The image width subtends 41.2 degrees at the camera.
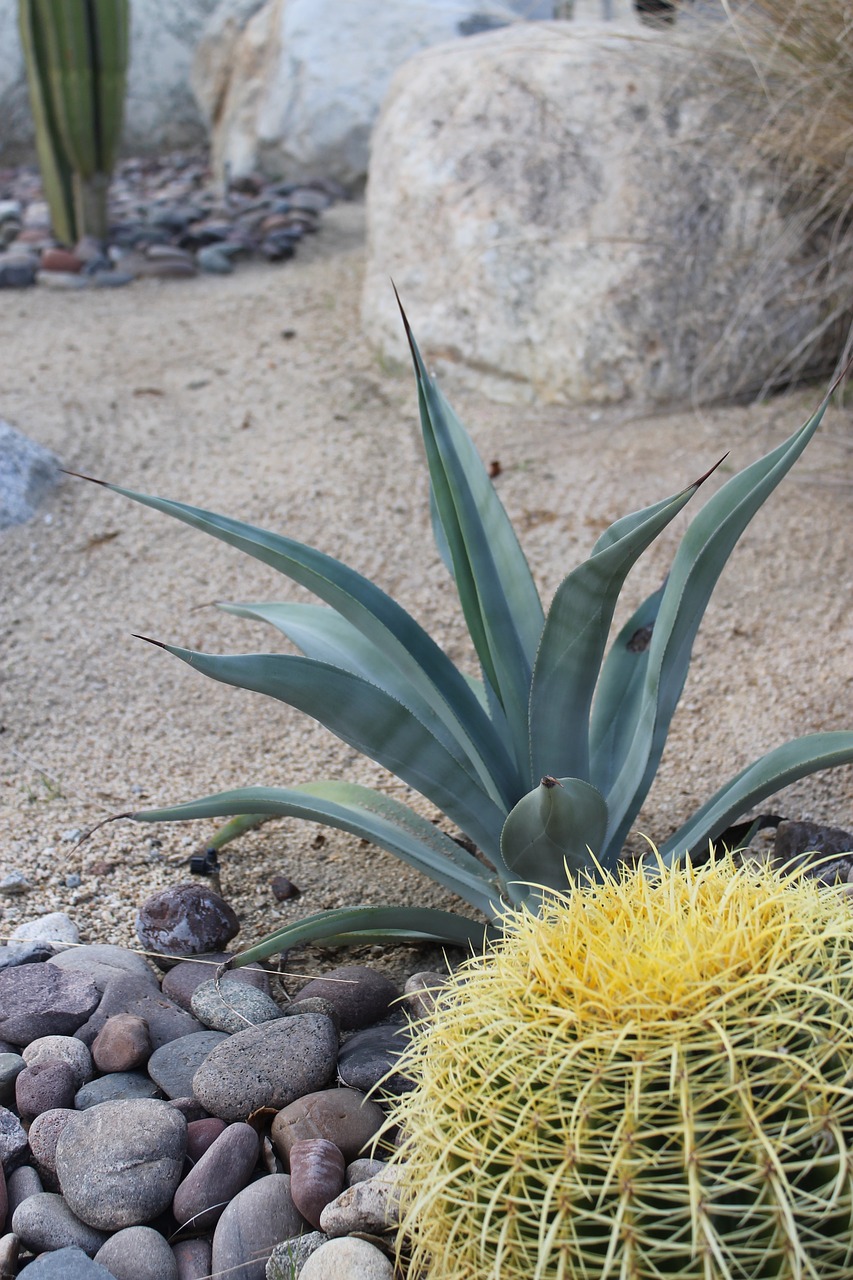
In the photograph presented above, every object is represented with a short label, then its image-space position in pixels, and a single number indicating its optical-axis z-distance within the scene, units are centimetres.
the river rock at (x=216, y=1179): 137
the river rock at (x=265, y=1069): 149
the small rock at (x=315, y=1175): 133
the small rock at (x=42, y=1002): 164
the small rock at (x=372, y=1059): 153
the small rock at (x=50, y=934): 184
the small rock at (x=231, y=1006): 166
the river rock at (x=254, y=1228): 130
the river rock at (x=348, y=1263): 123
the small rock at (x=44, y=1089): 151
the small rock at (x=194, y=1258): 132
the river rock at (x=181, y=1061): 155
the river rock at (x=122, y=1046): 159
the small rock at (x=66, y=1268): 125
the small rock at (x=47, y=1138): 144
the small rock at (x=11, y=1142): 145
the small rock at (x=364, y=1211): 129
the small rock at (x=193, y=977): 175
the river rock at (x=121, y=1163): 135
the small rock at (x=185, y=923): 186
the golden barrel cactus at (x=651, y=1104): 91
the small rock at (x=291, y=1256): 127
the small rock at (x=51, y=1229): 134
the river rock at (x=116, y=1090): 153
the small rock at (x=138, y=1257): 130
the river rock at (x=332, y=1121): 143
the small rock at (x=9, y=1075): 155
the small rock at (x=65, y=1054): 158
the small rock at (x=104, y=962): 176
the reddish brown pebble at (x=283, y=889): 203
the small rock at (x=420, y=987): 167
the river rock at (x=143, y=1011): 166
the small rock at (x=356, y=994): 167
